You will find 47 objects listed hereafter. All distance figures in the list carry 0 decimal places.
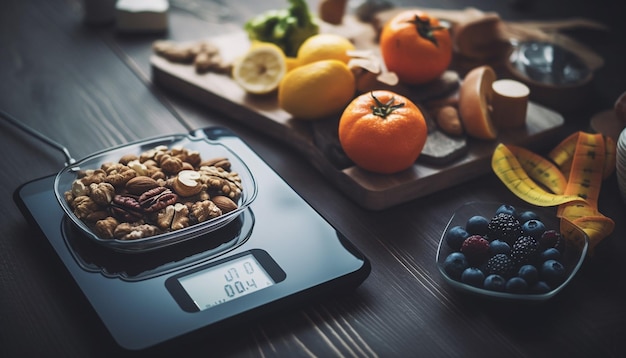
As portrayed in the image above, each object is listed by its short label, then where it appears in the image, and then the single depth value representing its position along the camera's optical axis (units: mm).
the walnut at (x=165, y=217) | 875
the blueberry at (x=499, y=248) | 881
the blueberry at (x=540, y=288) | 826
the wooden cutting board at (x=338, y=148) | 1056
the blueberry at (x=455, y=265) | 858
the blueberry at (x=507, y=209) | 947
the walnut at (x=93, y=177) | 941
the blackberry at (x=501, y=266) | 846
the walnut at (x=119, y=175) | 939
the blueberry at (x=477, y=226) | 929
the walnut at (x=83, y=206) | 887
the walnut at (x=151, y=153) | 1015
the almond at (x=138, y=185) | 931
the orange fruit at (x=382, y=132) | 1010
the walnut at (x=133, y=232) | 852
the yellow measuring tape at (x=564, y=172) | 1016
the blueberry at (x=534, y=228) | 907
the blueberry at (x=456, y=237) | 904
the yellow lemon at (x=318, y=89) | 1128
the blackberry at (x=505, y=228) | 910
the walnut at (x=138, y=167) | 965
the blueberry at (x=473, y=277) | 842
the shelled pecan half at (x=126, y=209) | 892
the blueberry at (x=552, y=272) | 837
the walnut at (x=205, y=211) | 897
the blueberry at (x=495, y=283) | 829
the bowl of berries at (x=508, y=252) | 831
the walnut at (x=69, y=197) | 910
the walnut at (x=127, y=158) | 1009
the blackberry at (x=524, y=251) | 863
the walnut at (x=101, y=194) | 901
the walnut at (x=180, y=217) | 874
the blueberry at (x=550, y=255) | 863
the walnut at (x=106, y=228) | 860
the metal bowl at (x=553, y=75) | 1294
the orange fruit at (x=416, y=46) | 1191
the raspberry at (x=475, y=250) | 880
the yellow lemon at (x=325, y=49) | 1212
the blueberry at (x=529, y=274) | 831
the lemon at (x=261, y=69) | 1256
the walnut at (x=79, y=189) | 916
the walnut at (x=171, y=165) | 990
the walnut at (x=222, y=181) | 950
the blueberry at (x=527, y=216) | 938
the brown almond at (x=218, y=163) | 1015
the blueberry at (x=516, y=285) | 823
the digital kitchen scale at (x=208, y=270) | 784
